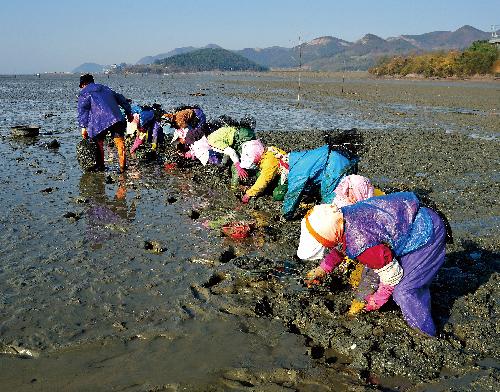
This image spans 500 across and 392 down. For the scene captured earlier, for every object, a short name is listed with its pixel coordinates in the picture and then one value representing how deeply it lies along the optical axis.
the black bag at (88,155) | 8.98
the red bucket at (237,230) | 5.72
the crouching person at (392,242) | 3.32
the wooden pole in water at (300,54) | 25.09
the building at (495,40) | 50.66
